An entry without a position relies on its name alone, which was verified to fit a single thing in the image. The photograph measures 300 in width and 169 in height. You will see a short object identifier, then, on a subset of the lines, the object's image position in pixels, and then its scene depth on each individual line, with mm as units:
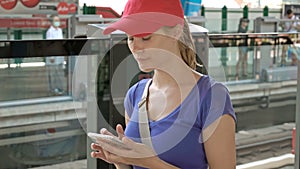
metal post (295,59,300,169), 3164
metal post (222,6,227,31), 11188
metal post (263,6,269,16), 11489
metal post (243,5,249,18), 11308
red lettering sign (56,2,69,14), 8930
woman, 1164
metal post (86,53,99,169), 2023
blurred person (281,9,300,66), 9555
